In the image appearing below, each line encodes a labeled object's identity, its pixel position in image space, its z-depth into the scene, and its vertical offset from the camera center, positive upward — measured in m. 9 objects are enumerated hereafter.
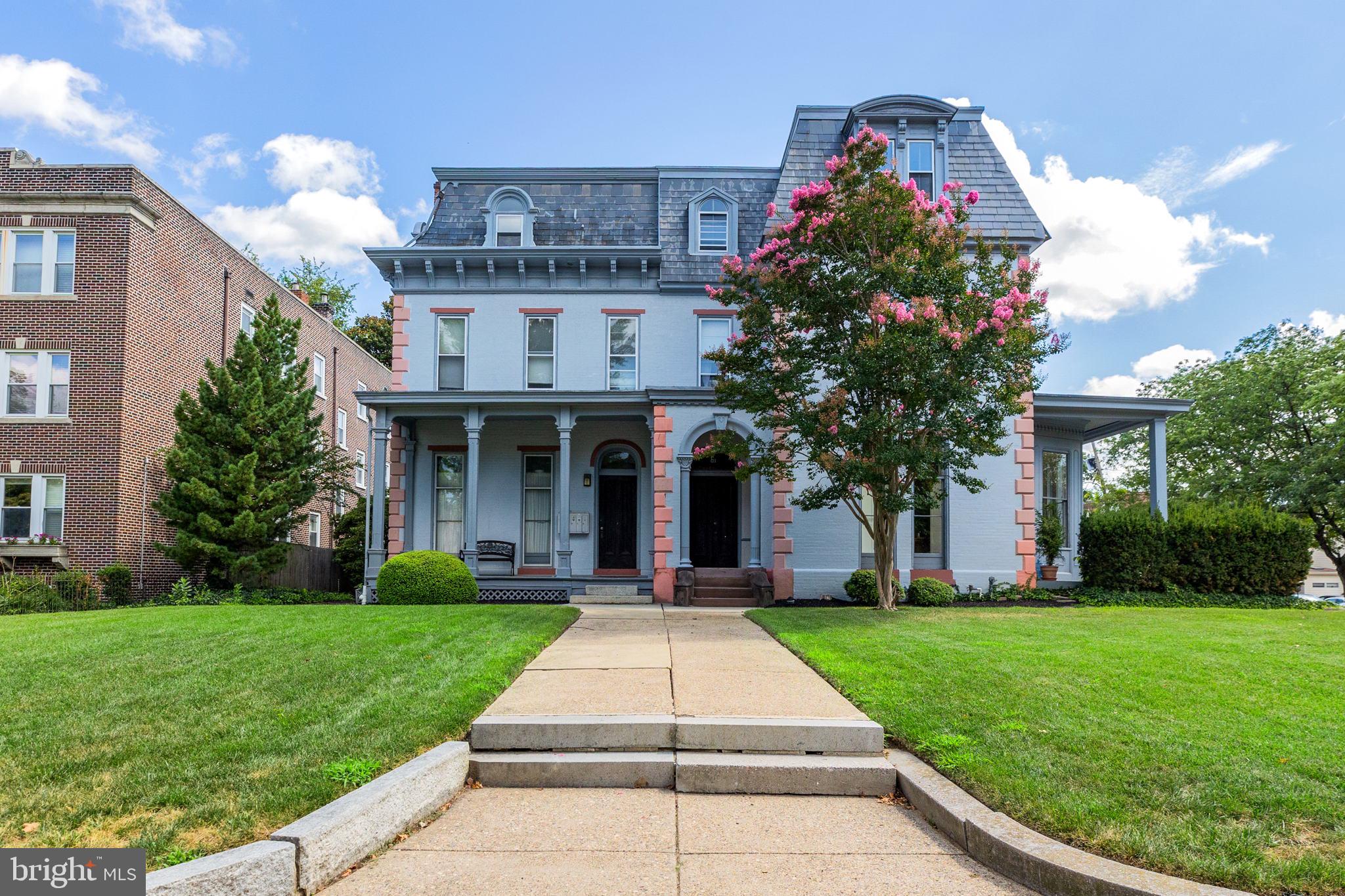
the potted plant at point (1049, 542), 19.00 -0.81
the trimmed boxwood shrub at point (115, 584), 17.84 -1.76
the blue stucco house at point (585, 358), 18.67 +3.27
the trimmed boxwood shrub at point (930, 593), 16.28 -1.69
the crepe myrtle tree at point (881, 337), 12.58 +2.49
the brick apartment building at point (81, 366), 18.41 +2.87
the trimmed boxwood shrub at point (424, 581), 15.99 -1.50
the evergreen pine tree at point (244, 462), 17.52 +0.76
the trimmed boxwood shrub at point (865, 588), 16.38 -1.61
